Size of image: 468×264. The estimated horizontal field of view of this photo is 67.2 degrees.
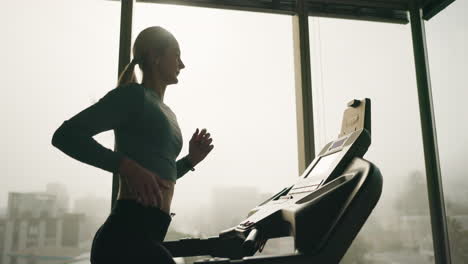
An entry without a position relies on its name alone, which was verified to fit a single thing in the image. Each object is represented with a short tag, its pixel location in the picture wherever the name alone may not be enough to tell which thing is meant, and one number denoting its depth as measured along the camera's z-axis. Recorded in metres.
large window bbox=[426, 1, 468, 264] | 2.56
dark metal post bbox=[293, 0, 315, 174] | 2.50
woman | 0.86
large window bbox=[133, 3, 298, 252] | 2.35
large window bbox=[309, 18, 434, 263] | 2.60
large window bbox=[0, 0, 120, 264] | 2.09
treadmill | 0.90
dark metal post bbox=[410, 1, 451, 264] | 2.61
